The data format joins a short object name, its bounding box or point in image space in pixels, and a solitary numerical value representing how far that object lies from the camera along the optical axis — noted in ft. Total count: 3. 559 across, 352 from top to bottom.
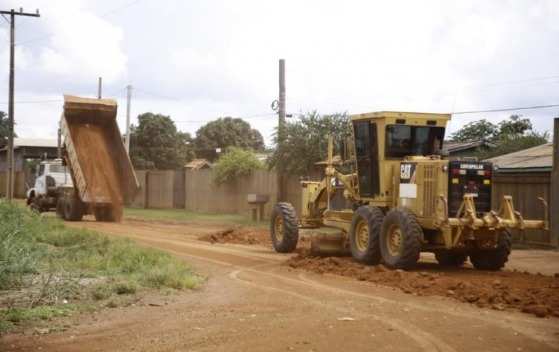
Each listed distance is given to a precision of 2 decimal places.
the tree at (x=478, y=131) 145.53
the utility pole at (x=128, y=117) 137.04
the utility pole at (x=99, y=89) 163.59
